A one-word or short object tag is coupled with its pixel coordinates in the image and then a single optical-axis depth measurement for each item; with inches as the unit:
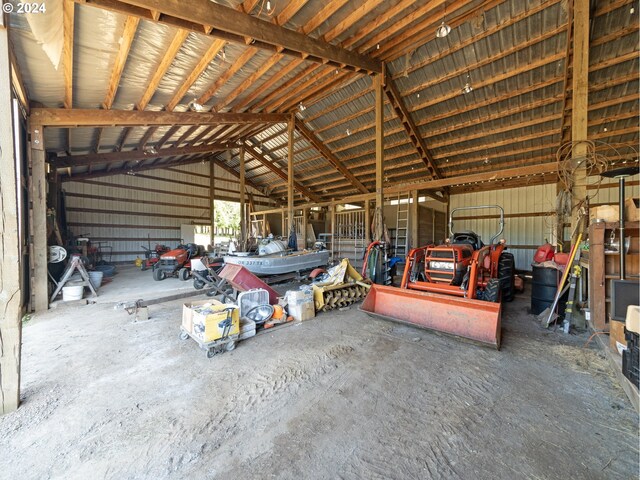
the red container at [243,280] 177.6
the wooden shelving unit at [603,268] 115.7
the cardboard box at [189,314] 126.0
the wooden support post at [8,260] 75.9
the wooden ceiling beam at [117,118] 186.9
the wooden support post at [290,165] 356.0
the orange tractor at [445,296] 123.4
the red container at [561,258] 161.2
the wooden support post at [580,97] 151.7
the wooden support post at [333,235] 396.2
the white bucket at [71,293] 198.7
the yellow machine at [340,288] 180.7
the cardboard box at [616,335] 98.3
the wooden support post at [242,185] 455.8
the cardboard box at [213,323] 113.9
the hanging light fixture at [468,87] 253.6
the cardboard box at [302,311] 160.2
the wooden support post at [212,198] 563.2
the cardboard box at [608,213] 122.5
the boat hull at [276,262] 232.8
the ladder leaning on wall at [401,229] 359.3
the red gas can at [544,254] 197.0
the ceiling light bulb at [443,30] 181.5
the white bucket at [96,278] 242.6
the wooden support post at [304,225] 444.9
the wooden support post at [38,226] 179.8
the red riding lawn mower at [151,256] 389.1
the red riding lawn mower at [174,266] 295.7
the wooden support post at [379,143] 250.4
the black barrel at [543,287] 162.1
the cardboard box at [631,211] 110.9
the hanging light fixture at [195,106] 243.2
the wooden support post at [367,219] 365.4
